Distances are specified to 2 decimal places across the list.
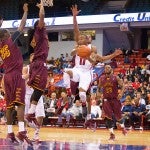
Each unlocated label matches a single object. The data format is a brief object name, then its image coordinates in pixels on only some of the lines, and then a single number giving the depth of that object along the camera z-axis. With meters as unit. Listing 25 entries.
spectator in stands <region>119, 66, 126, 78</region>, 23.90
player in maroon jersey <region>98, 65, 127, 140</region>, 13.19
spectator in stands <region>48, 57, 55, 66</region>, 29.88
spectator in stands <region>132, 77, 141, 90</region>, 21.65
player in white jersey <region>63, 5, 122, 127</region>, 9.70
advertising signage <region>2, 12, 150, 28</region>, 27.75
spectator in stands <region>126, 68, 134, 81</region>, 23.40
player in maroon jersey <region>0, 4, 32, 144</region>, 8.31
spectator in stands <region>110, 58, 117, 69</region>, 26.81
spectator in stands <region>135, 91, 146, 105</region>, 17.55
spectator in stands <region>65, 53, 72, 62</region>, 29.53
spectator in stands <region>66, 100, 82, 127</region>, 18.33
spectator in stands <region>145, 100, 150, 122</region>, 17.04
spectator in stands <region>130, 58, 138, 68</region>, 26.31
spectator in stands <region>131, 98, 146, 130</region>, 17.23
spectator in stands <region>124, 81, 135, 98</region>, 20.30
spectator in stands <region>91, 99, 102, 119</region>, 18.09
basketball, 9.26
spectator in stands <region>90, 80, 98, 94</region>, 21.91
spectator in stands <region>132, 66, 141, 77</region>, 23.75
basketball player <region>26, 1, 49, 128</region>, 8.96
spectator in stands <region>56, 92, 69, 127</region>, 18.61
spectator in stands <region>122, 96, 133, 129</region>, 17.41
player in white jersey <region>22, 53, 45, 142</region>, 9.78
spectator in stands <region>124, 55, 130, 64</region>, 26.98
